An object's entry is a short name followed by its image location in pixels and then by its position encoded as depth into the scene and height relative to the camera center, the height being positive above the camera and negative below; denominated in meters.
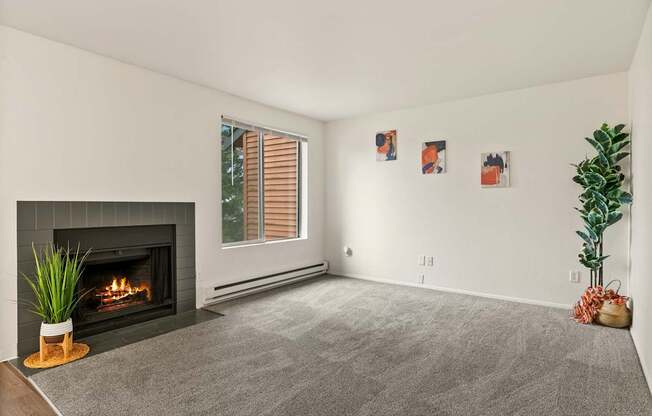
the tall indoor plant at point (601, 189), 3.42 +0.16
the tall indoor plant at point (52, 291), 2.72 -0.64
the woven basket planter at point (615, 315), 3.33 -1.00
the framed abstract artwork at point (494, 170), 4.38 +0.43
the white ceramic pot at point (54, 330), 2.69 -0.91
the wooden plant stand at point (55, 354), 2.67 -1.12
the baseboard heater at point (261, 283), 4.22 -0.99
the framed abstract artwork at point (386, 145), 5.27 +0.88
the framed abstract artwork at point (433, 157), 4.84 +0.65
